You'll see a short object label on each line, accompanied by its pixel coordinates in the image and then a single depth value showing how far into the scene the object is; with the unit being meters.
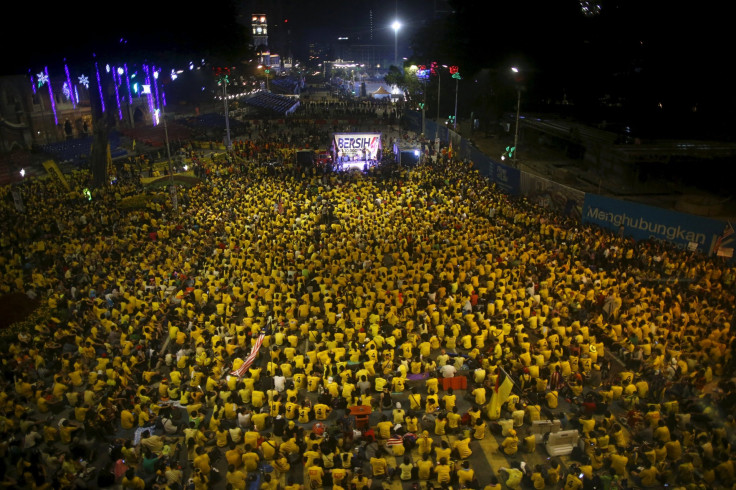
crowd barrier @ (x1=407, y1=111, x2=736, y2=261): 19.56
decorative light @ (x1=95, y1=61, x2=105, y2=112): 35.56
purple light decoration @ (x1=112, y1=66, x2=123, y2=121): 50.42
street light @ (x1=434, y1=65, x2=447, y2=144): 47.37
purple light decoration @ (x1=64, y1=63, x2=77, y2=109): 45.53
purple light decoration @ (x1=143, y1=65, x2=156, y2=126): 63.69
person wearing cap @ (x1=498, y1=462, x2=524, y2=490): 9.90
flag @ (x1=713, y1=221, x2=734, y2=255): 18.95
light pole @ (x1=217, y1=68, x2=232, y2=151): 43.22
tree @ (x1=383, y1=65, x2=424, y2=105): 78.88
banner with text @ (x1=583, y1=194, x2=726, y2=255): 19.73
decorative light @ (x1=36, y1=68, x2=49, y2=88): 41.53
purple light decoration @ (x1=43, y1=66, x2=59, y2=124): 44.36
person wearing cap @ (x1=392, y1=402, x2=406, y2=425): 11.43
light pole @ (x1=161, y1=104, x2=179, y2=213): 26.66
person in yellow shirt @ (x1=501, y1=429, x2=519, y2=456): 10.80
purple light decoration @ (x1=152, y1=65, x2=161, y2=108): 58.61
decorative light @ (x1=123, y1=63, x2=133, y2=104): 53.68
